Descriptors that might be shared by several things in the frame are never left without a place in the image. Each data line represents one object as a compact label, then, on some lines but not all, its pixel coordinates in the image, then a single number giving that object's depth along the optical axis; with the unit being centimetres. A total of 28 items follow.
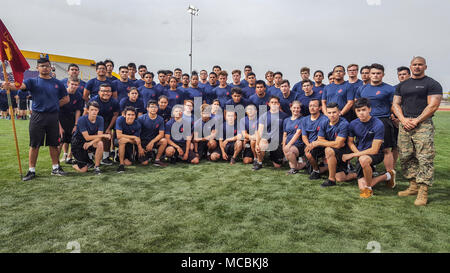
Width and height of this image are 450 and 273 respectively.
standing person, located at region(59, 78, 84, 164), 558
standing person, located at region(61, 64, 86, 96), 571
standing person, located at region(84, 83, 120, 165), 557
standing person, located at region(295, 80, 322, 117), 595
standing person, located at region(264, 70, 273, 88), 743
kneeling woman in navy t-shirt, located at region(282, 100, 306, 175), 507
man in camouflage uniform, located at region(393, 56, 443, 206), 355
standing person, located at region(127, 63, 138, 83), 697
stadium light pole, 2691
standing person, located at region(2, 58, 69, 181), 444
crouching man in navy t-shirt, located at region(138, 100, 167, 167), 570
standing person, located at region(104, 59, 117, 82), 655
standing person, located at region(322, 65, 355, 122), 545
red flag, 434
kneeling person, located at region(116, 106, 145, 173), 539
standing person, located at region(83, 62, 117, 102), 600
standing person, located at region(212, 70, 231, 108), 684
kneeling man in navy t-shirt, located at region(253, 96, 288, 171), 545
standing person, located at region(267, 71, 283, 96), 661
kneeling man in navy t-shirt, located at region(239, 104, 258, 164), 577
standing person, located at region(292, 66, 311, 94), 693
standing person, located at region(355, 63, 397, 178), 457
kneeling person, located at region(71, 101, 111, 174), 511
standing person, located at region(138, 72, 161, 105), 660
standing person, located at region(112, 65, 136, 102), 651
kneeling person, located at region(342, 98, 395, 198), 395
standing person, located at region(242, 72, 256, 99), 689
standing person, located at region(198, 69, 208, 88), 757
